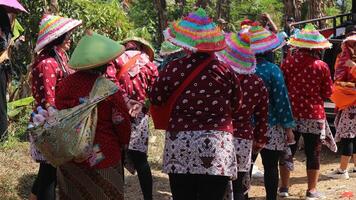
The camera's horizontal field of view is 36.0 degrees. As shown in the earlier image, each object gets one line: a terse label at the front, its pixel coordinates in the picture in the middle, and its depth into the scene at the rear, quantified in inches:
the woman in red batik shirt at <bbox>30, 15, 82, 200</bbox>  166.1
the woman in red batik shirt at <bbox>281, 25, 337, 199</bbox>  229.9
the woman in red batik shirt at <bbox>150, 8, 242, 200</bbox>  145.7
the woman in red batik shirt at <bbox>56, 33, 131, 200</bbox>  143.3
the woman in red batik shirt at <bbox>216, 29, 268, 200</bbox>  175.8
